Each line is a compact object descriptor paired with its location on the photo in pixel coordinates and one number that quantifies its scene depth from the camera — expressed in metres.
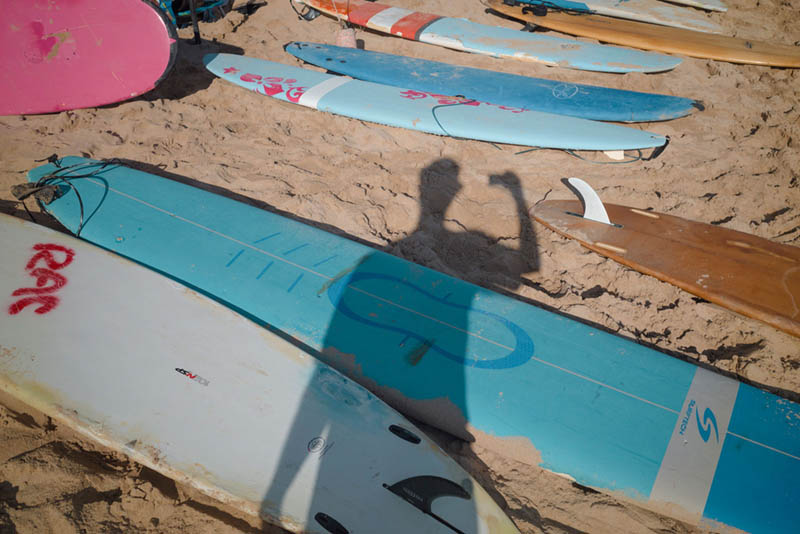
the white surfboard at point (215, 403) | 1.63
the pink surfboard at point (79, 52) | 3.45
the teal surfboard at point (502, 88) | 3.87
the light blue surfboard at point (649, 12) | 5.41
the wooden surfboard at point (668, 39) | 4.64
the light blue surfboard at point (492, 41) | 4.54
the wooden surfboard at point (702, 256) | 2.39
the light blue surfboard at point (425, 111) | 3.50
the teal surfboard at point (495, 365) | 1.75
